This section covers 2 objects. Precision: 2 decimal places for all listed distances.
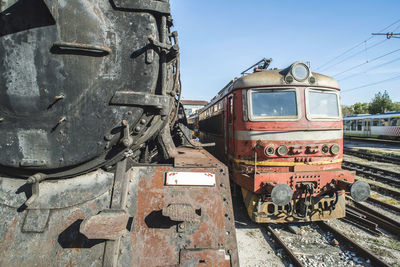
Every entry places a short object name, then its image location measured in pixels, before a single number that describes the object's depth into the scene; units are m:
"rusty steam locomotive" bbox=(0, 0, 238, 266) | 1.69
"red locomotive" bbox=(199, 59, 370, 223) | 4.31
